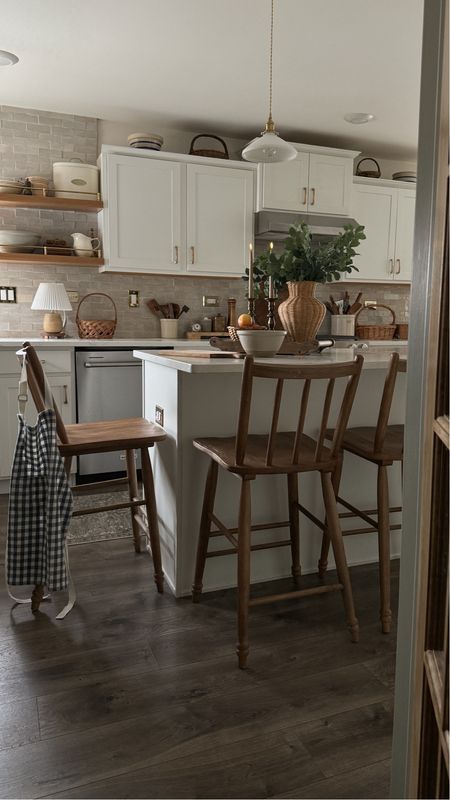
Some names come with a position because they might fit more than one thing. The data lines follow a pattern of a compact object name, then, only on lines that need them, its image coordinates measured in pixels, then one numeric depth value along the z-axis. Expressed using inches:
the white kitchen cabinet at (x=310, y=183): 174.2
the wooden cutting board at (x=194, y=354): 90.9
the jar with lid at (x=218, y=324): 184.2
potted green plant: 93.7
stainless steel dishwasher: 146.5
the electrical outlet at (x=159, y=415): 91.9
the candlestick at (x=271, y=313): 96.4
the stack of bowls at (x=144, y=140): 161.2
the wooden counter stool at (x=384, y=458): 76.2
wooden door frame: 31.7
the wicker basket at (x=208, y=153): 169.6
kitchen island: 83.3
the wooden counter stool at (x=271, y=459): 65.4
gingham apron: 74.2
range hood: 173.5
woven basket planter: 94.3
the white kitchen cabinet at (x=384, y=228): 191.0
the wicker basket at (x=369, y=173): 193.5
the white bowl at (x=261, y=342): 83.4
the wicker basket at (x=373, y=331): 197.9
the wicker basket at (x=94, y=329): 163.0
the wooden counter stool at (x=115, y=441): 75.4
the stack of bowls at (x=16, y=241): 155.3
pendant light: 104.6
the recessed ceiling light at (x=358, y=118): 161.6
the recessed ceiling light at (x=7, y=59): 126.7
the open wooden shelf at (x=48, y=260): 155.3
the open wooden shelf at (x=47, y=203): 153.3
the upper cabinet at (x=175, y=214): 159.9
